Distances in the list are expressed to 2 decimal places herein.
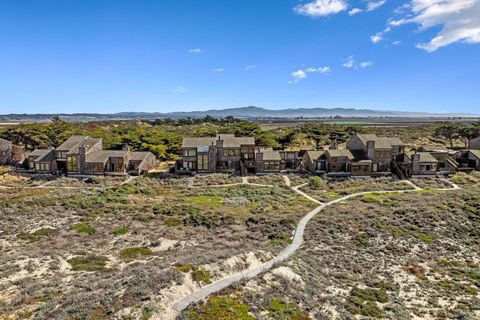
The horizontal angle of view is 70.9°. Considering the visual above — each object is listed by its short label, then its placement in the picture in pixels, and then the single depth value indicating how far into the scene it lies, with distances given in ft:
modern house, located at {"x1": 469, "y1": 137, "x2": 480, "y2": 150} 222.89
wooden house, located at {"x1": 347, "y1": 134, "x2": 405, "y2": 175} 189.67
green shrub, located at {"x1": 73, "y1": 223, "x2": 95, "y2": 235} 105.26
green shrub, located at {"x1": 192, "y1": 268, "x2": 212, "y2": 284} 68.08
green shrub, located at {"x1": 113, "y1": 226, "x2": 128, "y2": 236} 103.86
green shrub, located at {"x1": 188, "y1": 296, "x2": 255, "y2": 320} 56.49
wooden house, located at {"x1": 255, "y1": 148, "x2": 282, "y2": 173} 195.72
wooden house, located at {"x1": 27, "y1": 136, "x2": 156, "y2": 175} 188.65
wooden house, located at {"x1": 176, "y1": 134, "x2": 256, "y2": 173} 194.08
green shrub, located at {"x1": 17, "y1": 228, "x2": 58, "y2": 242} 97.30
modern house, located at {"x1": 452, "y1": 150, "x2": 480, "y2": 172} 196.65
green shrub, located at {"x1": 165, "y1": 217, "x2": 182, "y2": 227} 113.13
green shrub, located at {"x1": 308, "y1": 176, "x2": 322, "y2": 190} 169.17
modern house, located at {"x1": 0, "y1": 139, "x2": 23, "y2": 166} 212.02
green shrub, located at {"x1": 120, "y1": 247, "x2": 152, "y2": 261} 86.07
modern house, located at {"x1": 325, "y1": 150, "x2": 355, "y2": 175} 188.96
